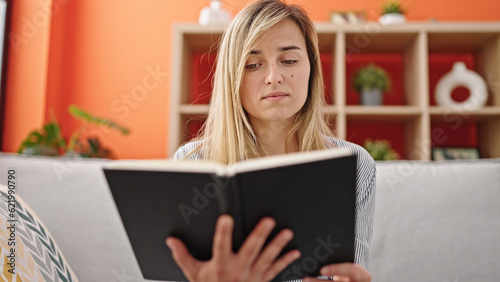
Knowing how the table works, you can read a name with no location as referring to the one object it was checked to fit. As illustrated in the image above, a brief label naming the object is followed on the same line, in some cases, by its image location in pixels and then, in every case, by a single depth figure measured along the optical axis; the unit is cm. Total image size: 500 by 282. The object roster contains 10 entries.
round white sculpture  228
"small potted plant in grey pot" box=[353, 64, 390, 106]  235
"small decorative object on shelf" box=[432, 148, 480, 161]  240
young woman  108
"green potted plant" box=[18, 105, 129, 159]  214
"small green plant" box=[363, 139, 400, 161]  223
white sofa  118
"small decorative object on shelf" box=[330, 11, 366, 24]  249
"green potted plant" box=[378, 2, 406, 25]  239
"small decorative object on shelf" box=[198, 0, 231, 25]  236
